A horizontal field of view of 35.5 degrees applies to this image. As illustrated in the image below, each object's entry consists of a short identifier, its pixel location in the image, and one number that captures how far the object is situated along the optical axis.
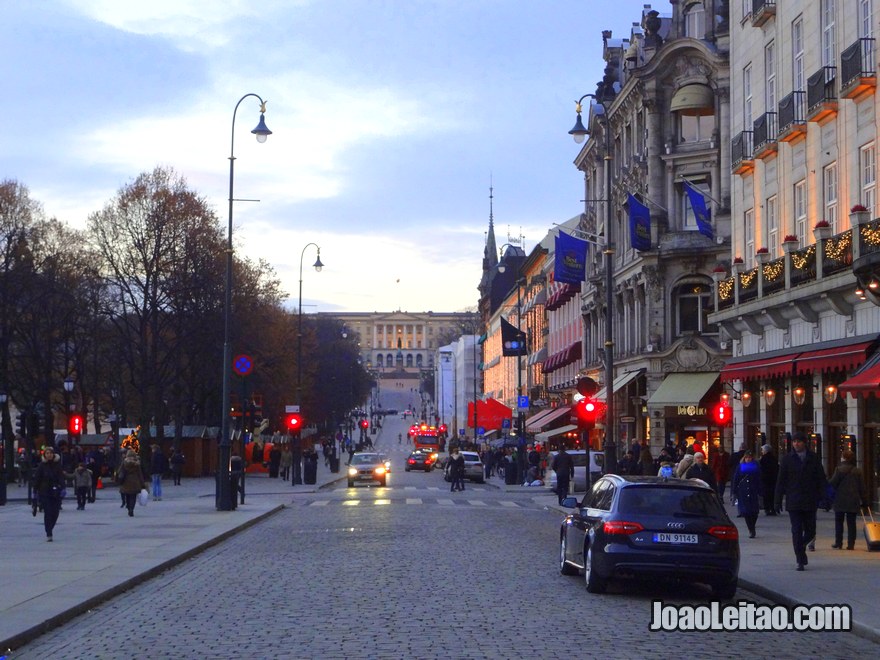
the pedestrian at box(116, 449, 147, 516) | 33.03
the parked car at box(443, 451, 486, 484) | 62.75
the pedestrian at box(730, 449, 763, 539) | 25.27
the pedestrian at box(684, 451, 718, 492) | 27.28
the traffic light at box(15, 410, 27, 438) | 43.75
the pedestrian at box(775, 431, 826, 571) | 18.62
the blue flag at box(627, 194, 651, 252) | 46.16
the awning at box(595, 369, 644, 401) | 54.81
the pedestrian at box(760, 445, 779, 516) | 31.34
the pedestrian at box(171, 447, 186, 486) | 55.47
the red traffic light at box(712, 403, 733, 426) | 39.58
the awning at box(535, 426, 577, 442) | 65.44
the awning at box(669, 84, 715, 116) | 50.09
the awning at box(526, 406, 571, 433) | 69.62
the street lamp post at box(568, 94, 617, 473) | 34.65
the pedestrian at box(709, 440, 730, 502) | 35.82
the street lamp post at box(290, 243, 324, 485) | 56.69
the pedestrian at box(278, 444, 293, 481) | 63.44
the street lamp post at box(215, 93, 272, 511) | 34.66
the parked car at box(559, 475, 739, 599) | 15.67
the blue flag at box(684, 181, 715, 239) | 40.06
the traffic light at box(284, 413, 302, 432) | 50.00
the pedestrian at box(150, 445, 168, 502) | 42.17
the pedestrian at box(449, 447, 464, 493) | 50.72
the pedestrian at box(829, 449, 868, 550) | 21.38
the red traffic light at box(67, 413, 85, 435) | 47.29
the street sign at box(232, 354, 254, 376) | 36.51
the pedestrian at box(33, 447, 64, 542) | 24.55
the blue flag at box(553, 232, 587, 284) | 48.16
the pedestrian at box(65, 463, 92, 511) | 35.84
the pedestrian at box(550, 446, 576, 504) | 39.13
